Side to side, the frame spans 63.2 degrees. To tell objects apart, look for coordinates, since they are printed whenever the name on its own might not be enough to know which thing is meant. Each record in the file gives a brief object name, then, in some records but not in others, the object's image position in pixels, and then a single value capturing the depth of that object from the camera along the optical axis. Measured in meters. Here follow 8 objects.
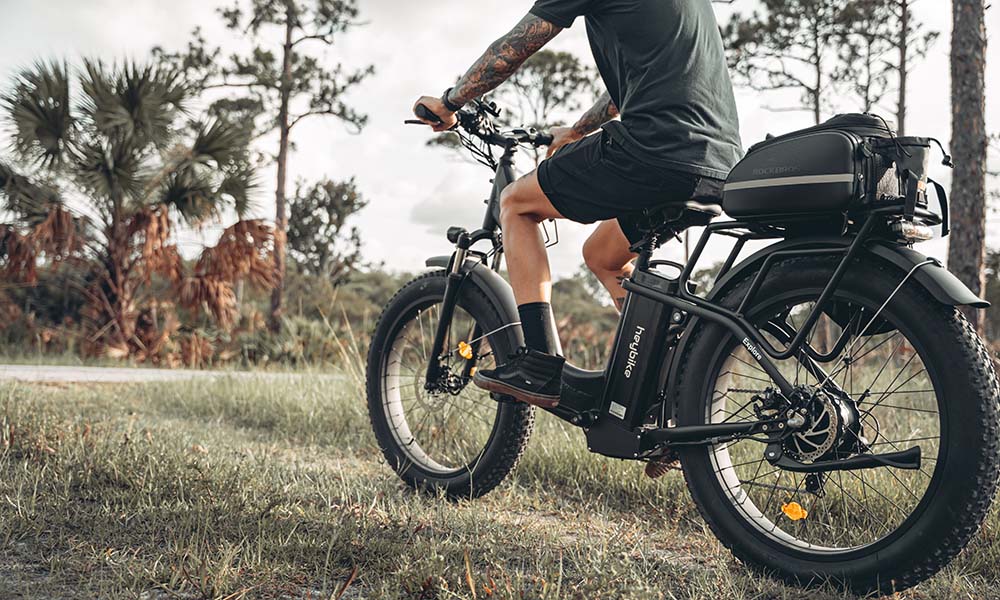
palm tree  10.96
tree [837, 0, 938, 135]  17.09
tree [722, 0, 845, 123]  18.31
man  2.56
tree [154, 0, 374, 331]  18.08
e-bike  2.03
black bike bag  2.10
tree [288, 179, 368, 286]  24.45
